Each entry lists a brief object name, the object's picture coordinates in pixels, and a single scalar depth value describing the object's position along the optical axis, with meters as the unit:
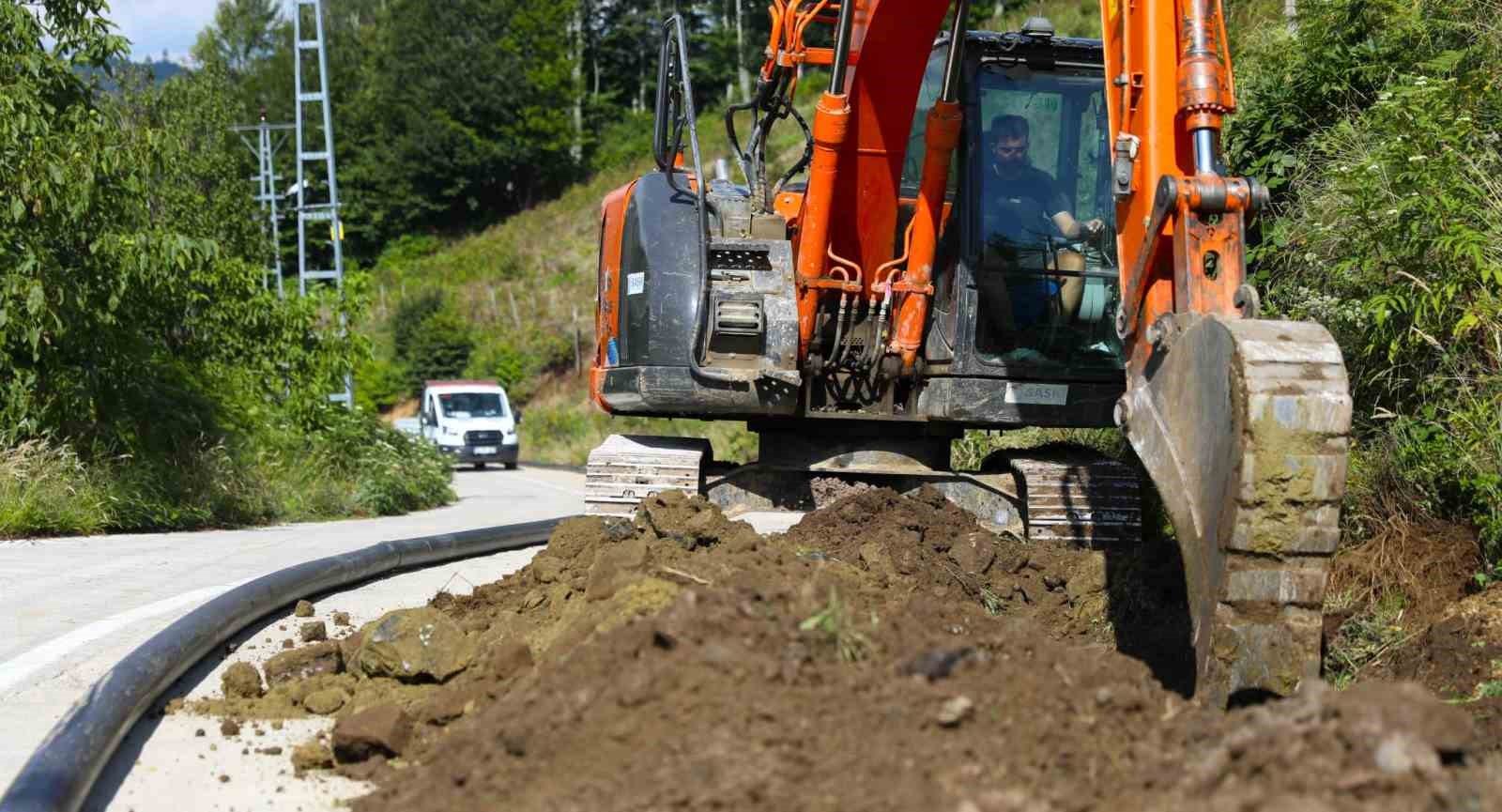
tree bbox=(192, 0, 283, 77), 79.88
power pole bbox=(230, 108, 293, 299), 33.25
